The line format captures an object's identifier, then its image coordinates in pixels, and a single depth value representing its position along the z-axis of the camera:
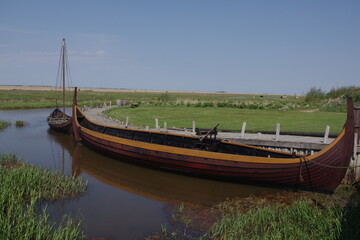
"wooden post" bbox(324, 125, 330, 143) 15.13
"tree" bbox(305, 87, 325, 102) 45.31
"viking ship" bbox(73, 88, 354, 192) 11.09
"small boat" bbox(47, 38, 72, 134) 27.94
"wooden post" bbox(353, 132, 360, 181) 12.38
